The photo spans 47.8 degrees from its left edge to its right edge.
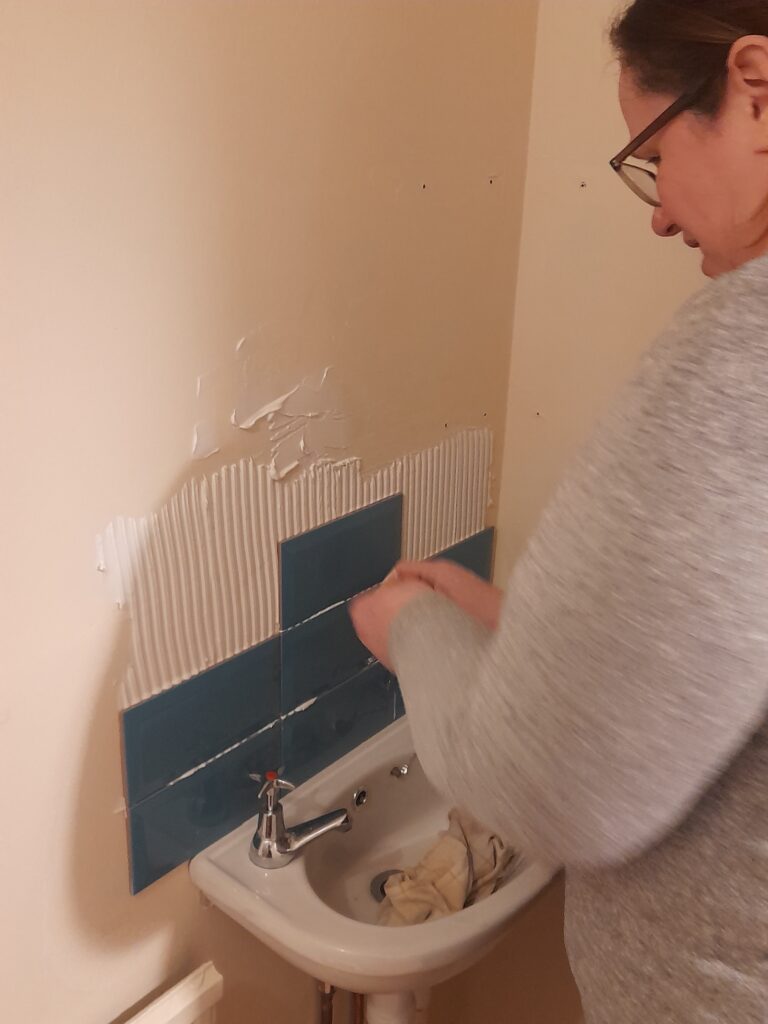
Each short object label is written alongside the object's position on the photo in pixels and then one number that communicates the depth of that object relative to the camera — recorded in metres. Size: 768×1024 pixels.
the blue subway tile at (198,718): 0.90
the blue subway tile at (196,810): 0.94
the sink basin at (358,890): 0.90
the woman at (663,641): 0.45
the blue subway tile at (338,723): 1.11
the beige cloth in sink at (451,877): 1.06
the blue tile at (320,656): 1.06
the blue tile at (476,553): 1.30
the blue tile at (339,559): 1.03
